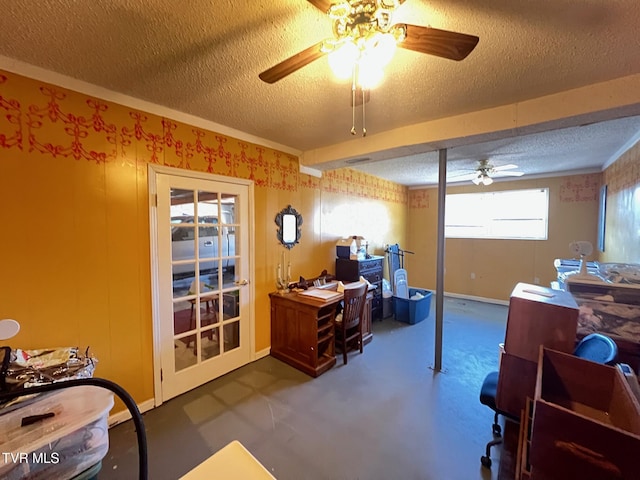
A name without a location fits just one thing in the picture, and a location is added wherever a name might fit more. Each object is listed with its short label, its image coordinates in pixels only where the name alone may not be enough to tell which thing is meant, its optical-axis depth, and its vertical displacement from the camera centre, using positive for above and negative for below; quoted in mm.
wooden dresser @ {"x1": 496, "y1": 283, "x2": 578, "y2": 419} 1450 -608
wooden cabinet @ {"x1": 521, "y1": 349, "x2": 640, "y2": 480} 815 -724
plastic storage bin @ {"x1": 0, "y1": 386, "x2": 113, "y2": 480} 1021 -858
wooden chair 2861 -1033
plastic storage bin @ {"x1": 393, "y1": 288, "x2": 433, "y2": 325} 4031 -1250
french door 2191 -478
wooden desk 2654 -1101
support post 2744 -408
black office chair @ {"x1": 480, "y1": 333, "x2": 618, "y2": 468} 1398 -718
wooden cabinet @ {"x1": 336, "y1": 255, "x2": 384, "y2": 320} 3643 -636
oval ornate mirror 3088 +25
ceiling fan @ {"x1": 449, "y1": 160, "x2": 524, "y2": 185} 3704 +851
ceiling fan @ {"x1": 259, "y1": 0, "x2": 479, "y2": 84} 995 +761
